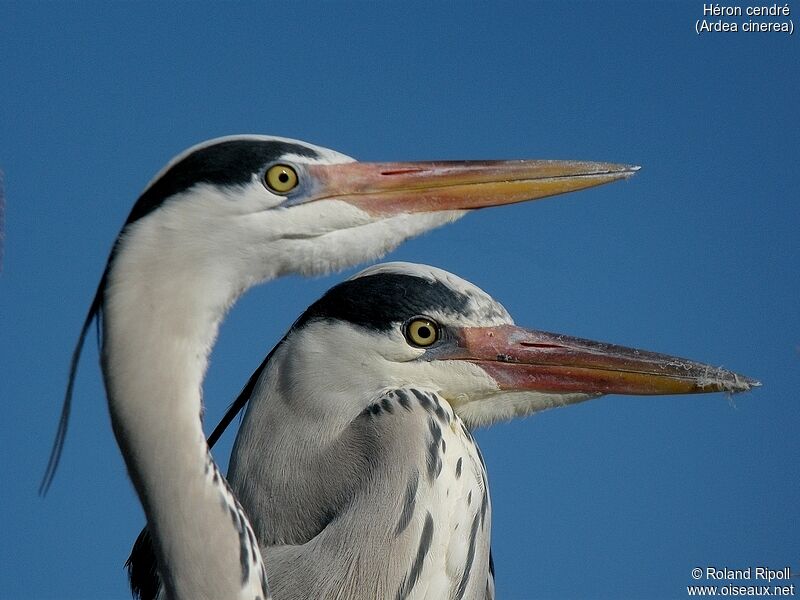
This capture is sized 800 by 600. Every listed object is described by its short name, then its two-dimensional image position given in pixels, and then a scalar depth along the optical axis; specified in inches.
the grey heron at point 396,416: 255.0
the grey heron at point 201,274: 190.2
